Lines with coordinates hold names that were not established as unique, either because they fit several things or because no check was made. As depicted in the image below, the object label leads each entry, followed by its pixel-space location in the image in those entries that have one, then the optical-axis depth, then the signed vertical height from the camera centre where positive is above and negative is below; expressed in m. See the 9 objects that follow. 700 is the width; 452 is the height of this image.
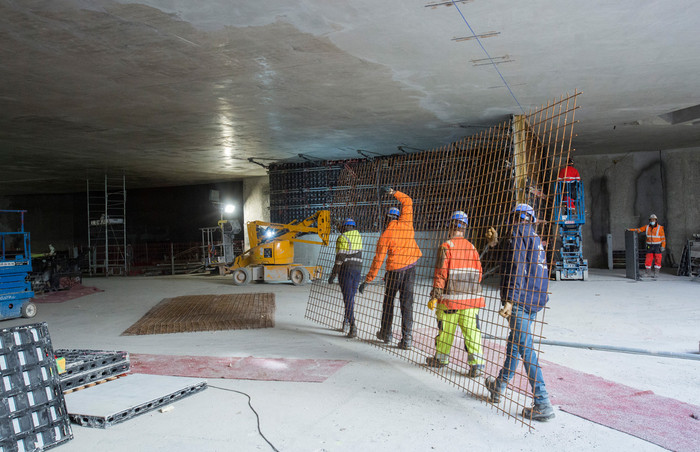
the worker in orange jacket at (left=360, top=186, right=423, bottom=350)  6.38 -0.37
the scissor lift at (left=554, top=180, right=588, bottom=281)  13.69 -0.51
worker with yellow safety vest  7.45 -0.51
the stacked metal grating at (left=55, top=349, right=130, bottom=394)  4.69 -1.37
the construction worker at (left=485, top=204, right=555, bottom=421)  3.96 -0.60
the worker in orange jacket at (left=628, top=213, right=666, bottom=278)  14.08 -0.65
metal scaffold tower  20.59 +0.33
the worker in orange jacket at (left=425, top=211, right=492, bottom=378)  4.91 -0.66
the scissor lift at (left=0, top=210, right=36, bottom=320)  9.83 -1.08
